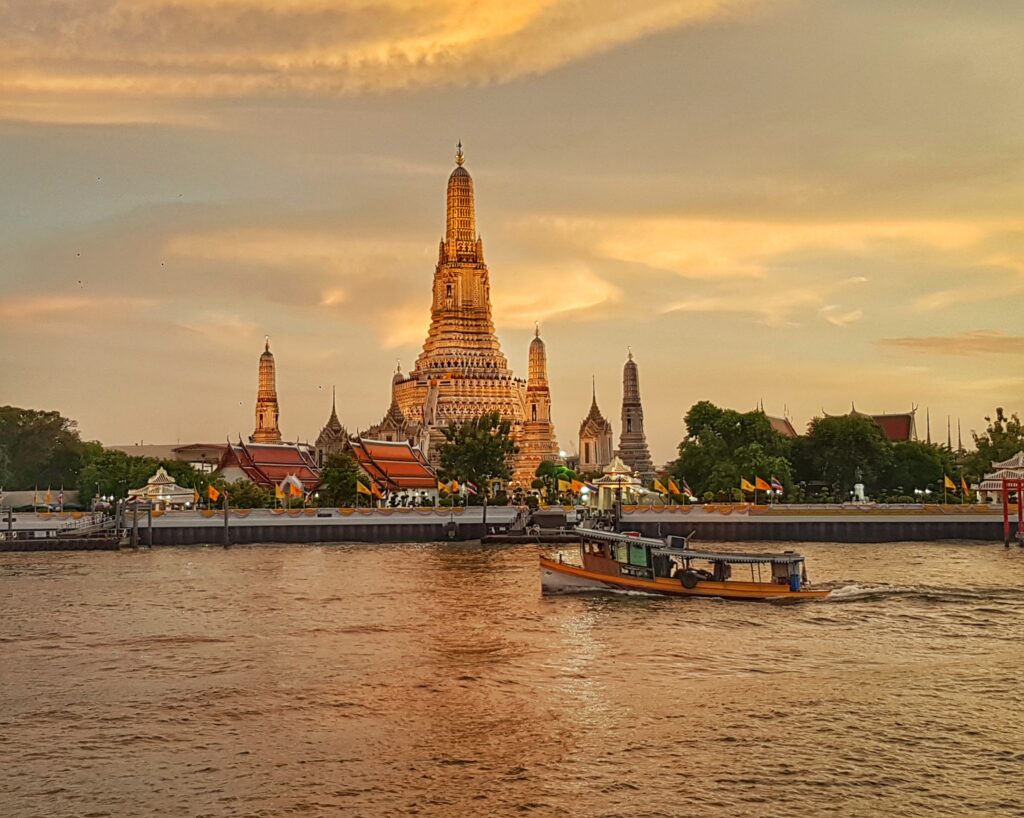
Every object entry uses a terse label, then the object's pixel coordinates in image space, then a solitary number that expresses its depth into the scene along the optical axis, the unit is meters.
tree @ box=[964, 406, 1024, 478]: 86.19
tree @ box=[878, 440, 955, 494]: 92.38
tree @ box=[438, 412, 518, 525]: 84.69
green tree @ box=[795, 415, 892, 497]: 90.06
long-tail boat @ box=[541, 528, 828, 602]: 41.50
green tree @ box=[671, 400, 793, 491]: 85.31
